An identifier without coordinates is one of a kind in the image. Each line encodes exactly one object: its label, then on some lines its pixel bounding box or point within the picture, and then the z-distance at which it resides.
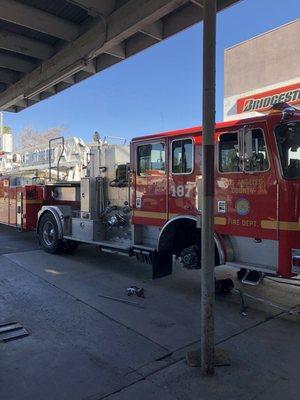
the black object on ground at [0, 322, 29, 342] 4.36
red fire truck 4.96
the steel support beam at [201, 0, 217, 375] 3.51
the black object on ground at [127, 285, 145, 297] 5.98
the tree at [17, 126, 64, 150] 46.12
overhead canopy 4.03
